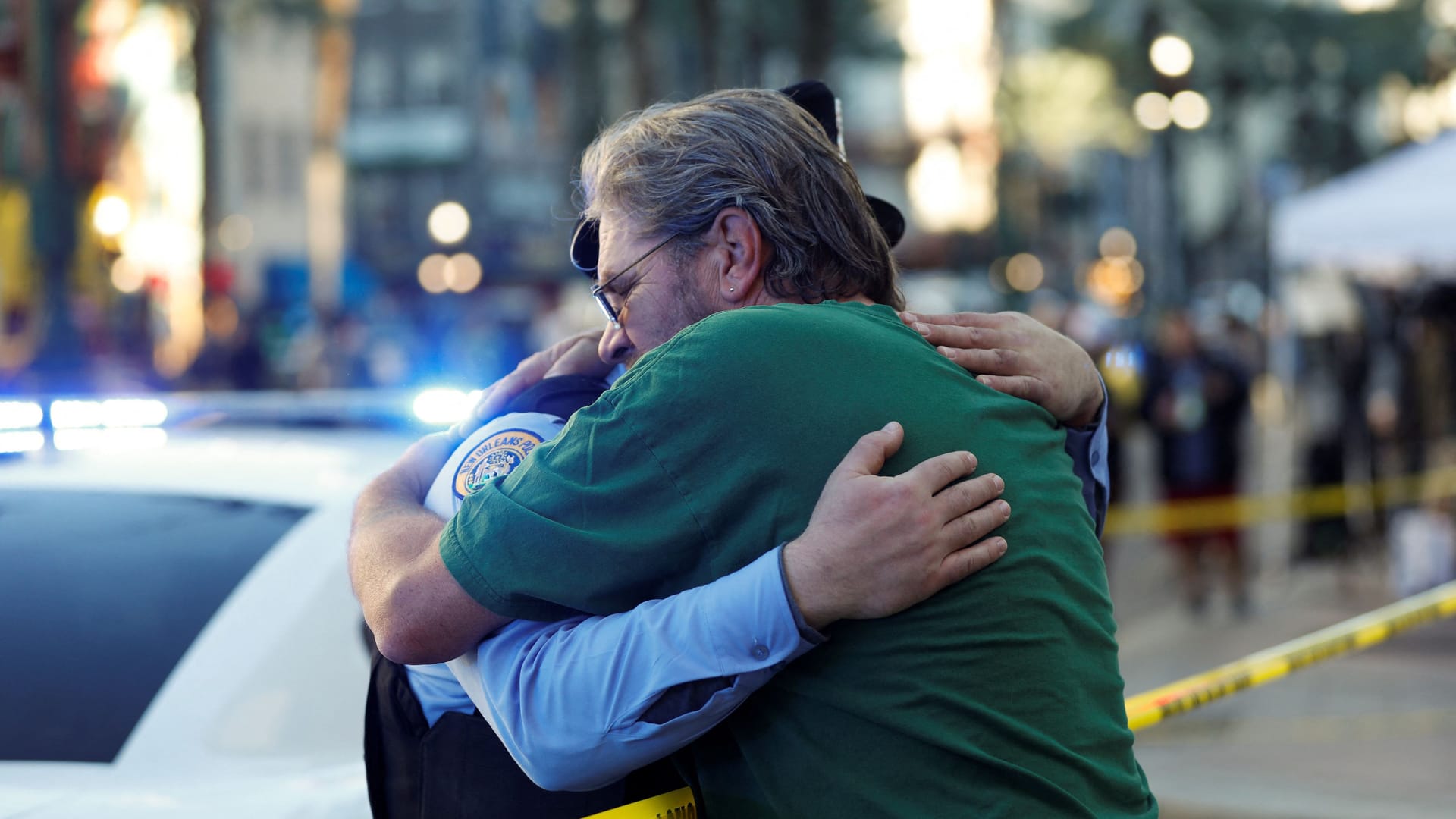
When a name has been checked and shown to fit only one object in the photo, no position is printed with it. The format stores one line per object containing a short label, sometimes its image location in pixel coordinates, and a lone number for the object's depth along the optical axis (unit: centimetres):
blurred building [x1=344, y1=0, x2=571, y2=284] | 5175
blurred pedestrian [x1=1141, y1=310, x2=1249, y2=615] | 1198
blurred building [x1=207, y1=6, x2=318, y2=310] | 4888
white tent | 990
